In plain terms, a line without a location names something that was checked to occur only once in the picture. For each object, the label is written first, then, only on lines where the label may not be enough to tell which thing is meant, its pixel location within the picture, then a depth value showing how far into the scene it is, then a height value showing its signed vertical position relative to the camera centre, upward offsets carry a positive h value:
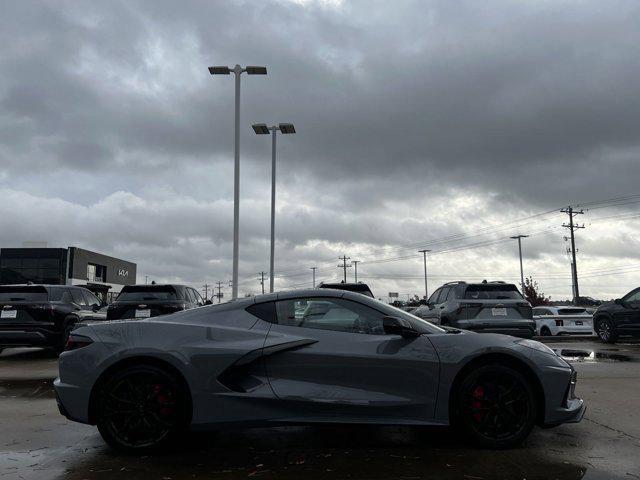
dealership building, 60.41 +5.55
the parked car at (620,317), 13.64 -0.02
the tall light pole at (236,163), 18.19 +5.12
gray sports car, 4.60 -0.52
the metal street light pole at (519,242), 73.41 +9.76
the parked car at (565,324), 19.05 -0.26
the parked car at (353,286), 10.66 +0.58
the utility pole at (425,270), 85.43 +7.11
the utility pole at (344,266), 99.66 +9.02
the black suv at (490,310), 11.27 +0.13
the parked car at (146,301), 11.28 +0.33
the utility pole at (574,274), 53.83 +4.09
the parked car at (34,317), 11.40 +0.02
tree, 75.94 +2.64
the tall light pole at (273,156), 22.03 +6.58
